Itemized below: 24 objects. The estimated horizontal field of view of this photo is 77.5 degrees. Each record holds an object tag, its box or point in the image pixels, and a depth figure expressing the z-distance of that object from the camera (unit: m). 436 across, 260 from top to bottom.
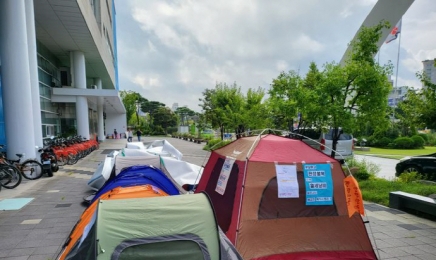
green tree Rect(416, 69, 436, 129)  5.55
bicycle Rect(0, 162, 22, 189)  6.69
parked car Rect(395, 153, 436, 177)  7.83
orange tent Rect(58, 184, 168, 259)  2.75
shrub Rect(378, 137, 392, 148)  22.16
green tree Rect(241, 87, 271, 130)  14.90
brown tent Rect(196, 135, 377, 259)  3.35
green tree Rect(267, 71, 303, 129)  9.08
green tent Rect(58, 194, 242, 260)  2.04
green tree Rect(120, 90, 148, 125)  46.84
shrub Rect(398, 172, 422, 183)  7.50
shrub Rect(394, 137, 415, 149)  20.98
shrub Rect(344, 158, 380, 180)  8.02
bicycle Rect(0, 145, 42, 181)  7.61
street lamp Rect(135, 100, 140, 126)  54.02
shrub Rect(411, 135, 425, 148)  21.02
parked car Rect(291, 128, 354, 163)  10.45
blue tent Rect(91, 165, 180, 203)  4.50
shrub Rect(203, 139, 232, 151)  19.55
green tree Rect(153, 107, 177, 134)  51.03
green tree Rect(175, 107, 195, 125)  71.07
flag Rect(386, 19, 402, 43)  21.45
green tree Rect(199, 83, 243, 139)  17.05
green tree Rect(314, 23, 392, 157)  6.56
